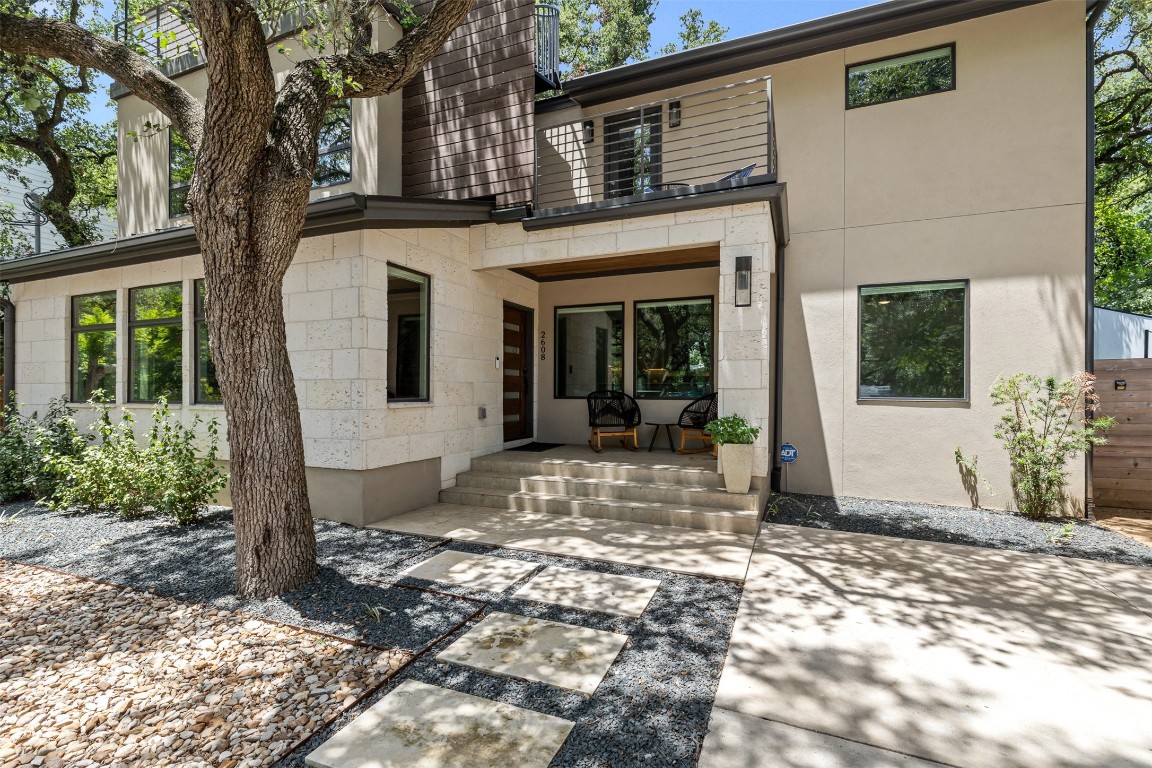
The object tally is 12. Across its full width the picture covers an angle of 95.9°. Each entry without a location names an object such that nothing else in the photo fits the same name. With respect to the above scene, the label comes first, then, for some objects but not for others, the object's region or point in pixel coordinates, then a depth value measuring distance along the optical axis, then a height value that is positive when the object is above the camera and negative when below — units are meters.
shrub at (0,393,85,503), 6.30 -0.86
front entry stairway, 5.09 -1.16
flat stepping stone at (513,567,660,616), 3.34 -1.43
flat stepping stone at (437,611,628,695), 2.56 -1.43
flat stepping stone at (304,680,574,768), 1.97 -1.43
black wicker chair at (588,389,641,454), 7.38 -0.48
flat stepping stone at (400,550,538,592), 3.72 -1.42
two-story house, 5.29 +1.51
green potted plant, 5.07 -0.63
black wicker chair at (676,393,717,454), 7.08 -0.52
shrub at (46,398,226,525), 5.18 -0.96
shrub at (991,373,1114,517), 5.45 -0.52
